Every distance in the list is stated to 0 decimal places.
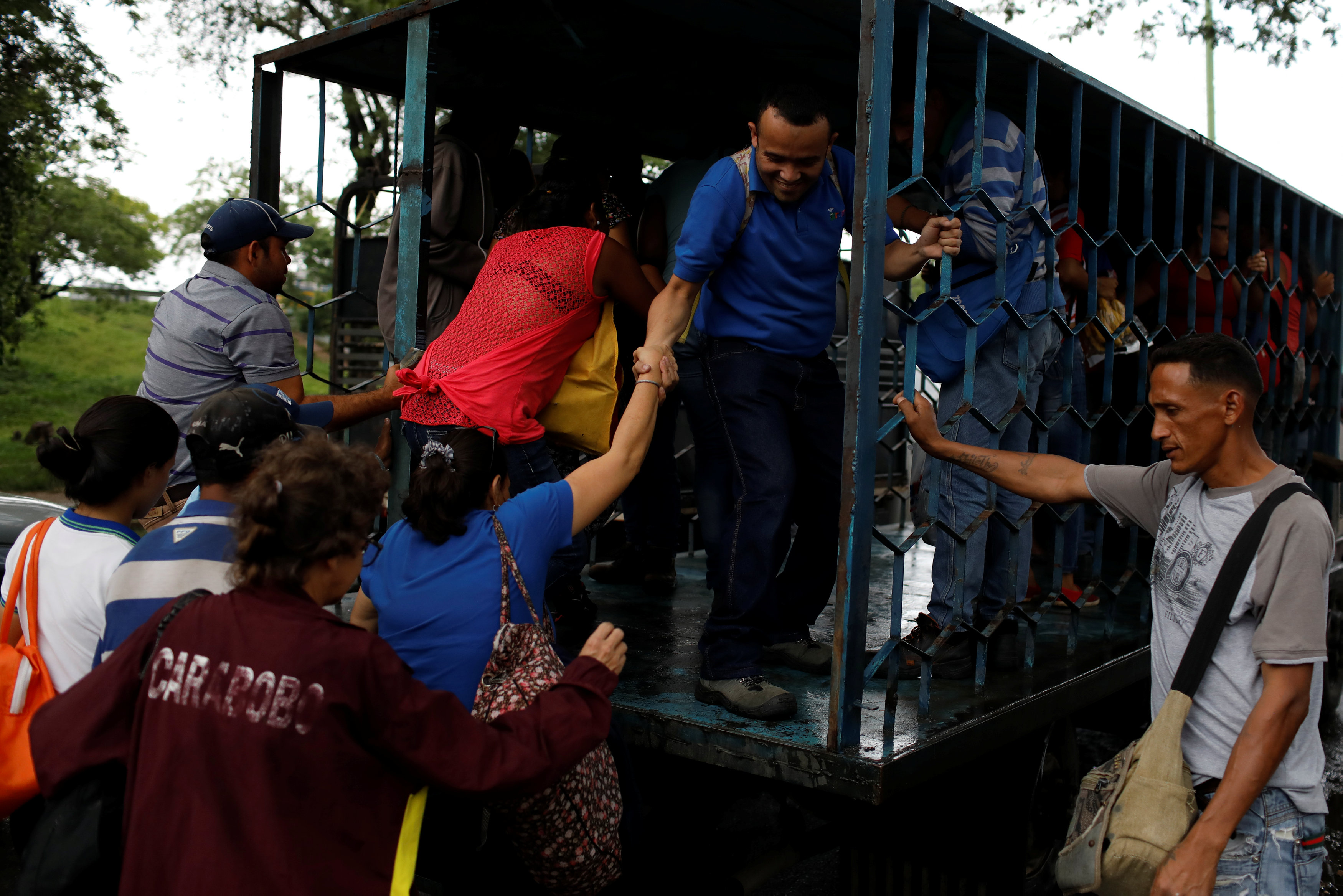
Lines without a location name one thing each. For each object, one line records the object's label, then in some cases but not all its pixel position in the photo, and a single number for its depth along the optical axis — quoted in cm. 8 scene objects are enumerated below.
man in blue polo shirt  268
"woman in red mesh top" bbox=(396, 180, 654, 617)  300
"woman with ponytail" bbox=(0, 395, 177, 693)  204
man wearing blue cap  292
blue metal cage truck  234
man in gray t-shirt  189
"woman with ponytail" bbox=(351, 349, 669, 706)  217
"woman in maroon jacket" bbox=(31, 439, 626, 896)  145
